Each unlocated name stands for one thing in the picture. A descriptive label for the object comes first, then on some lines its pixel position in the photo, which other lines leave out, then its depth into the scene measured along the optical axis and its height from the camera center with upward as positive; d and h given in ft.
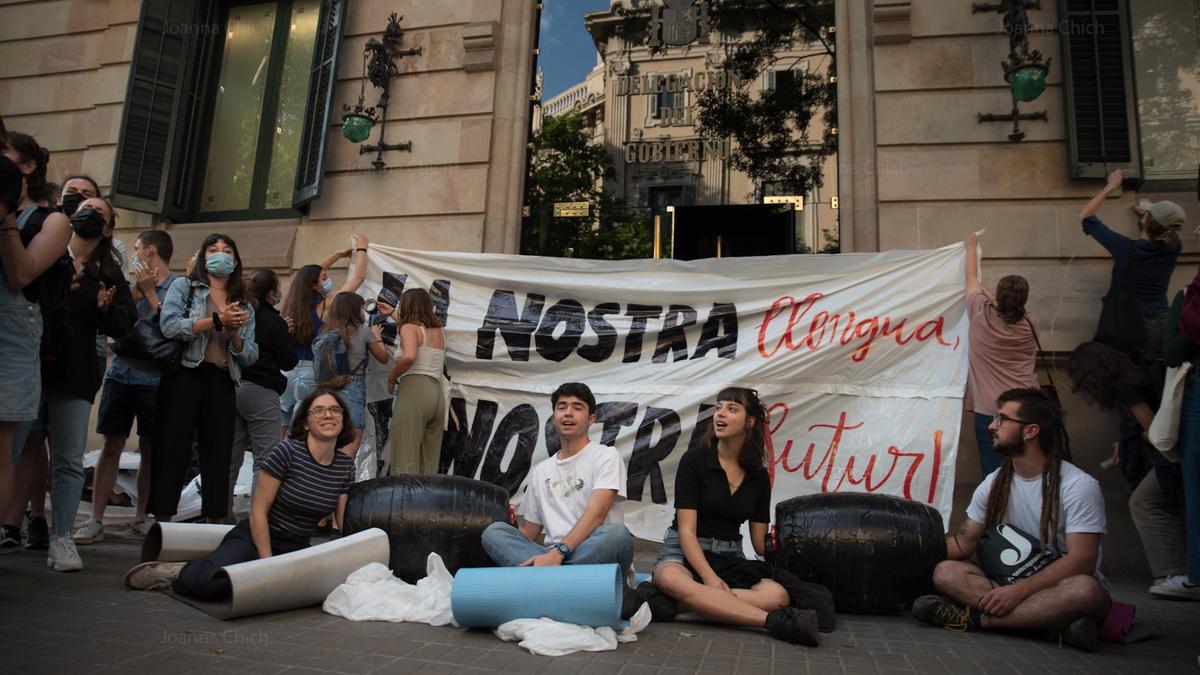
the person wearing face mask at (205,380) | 17.58 +1.06
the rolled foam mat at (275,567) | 12.71 -2.29
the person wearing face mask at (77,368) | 16.03 +1.07
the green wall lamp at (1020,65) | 23.39 +11.73
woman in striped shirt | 14.11 -1.25
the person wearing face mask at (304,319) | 22.44 +3.21
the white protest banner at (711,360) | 21.38 +2.64
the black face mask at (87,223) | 16.10 +3.96
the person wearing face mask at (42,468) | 17.79 -1.07
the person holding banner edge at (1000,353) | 19.65 +2.85
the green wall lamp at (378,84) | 28.99 +13.08
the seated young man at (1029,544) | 13.12 -1.31
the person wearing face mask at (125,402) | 19.52 +0.55
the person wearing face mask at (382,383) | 23.86 +1.59
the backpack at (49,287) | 14.16 +2.36
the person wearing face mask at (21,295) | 13.06 +2.10
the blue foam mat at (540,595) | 12.10 -2.27
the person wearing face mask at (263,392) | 19.65 +0.94
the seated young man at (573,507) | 14.17 -1.13
